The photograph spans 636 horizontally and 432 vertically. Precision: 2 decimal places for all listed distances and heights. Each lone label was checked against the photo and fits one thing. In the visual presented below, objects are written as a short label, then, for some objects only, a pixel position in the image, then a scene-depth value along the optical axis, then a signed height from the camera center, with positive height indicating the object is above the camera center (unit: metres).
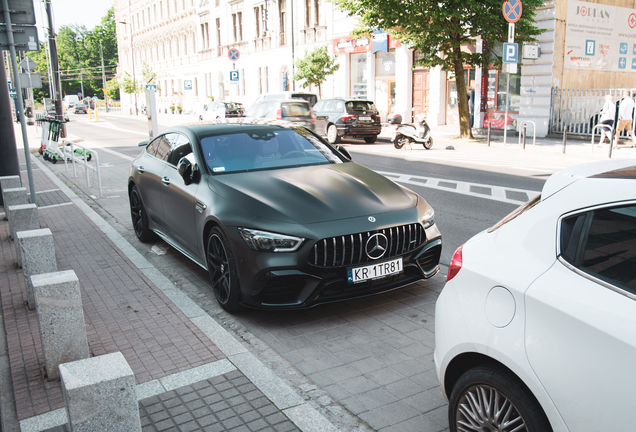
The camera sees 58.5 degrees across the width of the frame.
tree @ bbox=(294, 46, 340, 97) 32.59 +1.88
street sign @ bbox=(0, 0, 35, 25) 8.44 +1.39
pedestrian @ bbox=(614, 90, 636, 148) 18.00 -0.71
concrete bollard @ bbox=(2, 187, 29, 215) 7.49 -1.16
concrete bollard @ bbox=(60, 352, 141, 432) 2.31 -1.18
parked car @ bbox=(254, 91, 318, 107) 23.55 +0.18
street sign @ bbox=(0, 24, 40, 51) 8.41 +1.07
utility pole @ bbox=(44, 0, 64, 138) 27.07 +1.77
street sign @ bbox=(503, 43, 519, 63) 17.77 +1.28
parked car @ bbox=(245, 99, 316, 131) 20.38 -0.36
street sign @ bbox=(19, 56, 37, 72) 19.11 +1.41
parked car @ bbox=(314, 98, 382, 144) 21.94 -0.80
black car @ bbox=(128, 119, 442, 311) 4.42 -0.98
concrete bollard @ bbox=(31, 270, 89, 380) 3.70 -1.38
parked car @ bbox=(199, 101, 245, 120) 31.70 -0.43
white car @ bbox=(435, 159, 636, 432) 1.95 -0.83
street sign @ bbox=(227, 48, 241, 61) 30.17 +2.48
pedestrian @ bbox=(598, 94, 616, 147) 17.89 -0.71
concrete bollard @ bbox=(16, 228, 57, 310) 4.86 -1.23
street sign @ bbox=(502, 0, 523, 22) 17.52 +2.58
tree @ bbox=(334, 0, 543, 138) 19.28 +2.52
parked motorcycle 19.42 -1.29
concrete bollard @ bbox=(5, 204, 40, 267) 6.51 -1.24
